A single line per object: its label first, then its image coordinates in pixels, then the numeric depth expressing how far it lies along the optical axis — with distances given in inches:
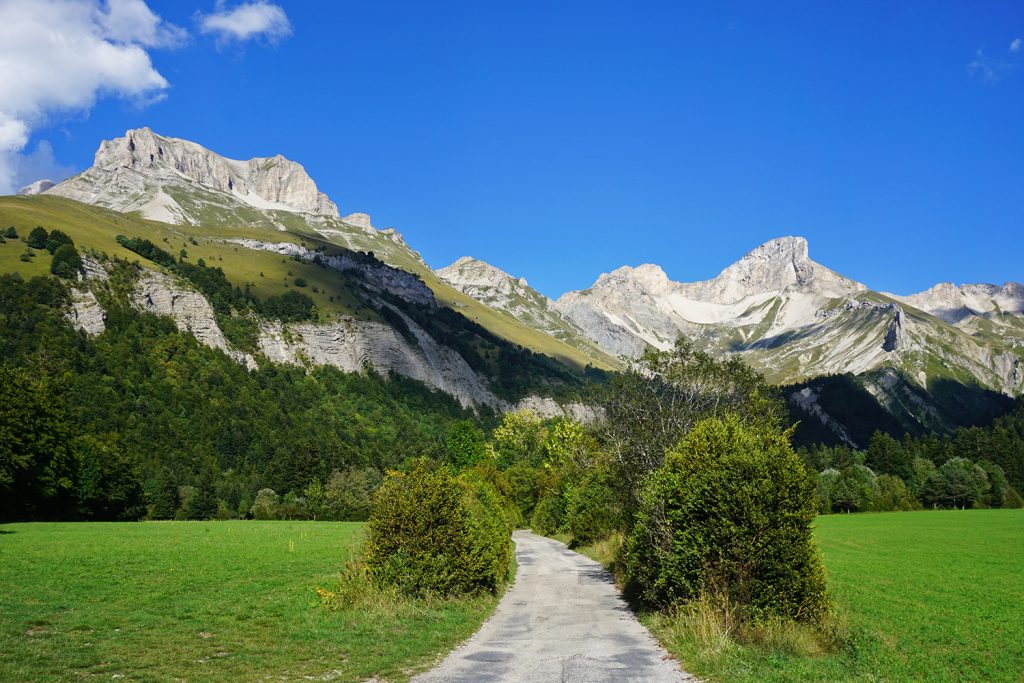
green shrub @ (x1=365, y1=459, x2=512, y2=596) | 832.9
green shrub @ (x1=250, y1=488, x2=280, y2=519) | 4224.9
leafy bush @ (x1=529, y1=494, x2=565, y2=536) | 2701.8
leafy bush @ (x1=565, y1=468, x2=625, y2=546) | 1673.2
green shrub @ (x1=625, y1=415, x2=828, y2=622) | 647.1
